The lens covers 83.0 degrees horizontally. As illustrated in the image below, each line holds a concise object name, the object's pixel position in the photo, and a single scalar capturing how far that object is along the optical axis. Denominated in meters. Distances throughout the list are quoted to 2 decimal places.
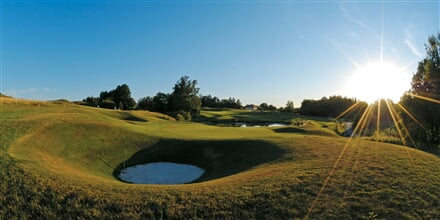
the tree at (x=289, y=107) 129.79
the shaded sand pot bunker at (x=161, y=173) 14.58
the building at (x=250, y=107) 174.82
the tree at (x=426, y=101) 18.94
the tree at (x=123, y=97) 83.62
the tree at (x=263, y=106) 156.40
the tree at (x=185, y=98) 74.91
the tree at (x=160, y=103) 79.06
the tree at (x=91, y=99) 92.28
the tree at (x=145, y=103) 88.29
